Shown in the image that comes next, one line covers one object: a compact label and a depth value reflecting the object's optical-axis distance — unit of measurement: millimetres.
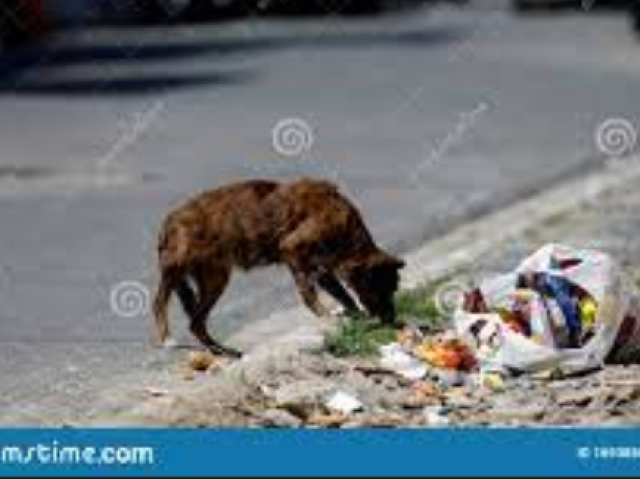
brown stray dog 12516
